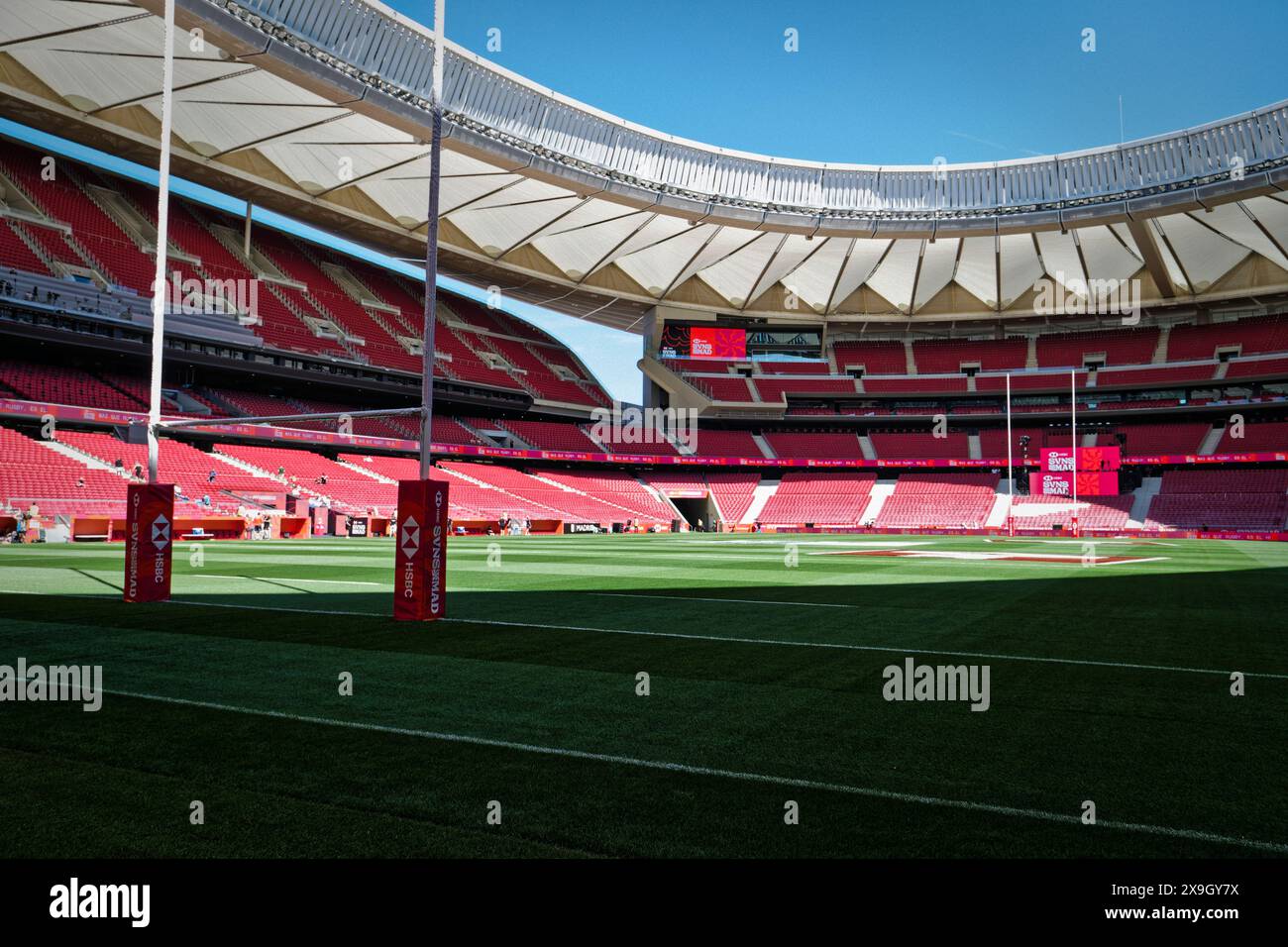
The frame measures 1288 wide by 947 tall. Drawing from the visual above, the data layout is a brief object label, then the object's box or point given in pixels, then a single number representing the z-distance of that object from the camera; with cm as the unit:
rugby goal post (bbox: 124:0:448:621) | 991
